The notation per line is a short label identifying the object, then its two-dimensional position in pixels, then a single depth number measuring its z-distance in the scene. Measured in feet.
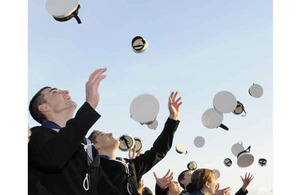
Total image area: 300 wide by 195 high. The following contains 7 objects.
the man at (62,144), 8.07
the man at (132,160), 12.91
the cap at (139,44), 18.88
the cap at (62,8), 13.03
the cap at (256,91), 25.94
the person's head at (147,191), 19.62
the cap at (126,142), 19.99
